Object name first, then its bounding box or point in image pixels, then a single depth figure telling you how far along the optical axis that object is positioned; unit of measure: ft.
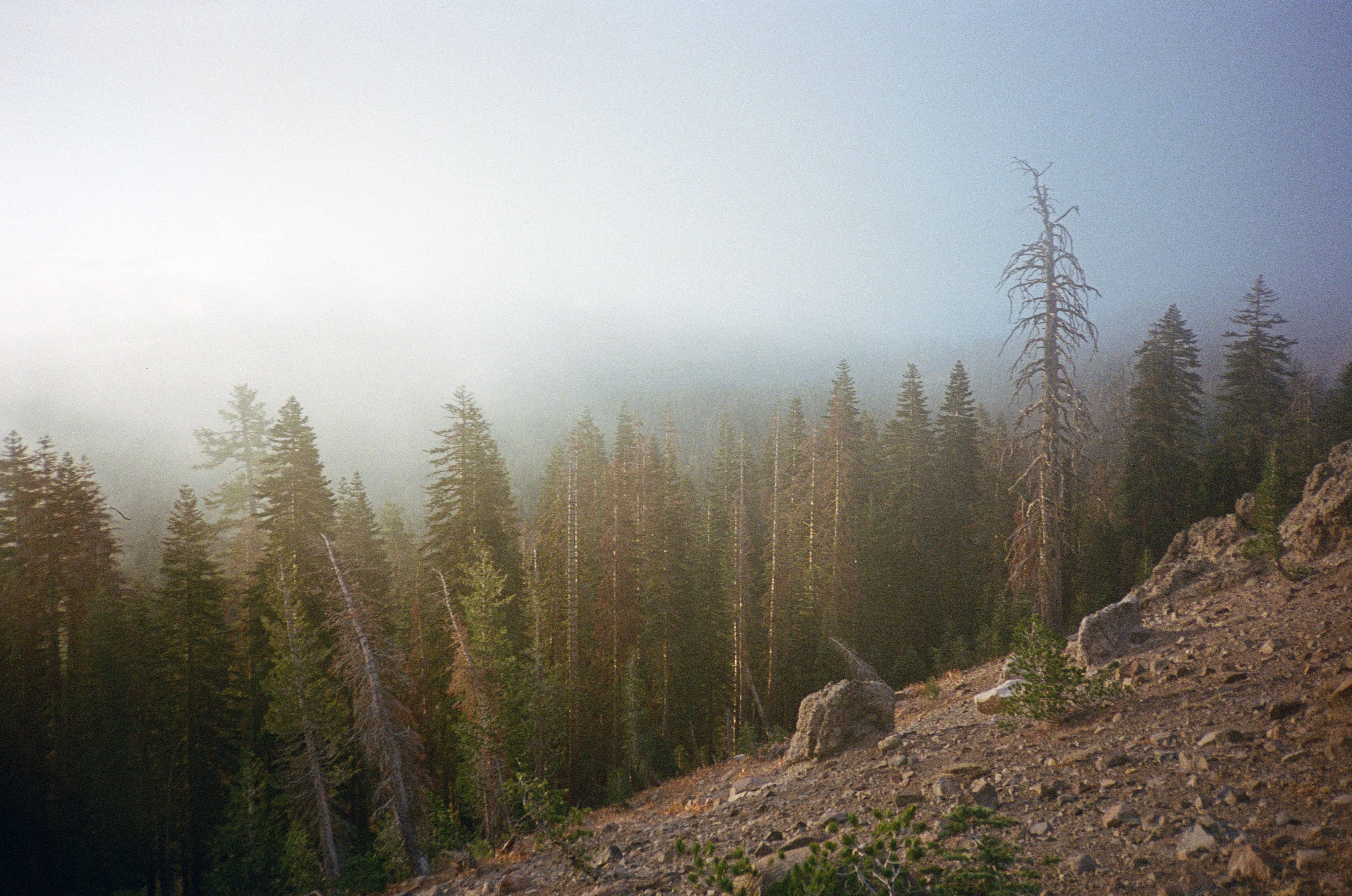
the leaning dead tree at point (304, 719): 57.31
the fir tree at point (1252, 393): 99.50
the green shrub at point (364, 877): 49.24
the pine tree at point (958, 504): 123.75
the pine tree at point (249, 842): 59.36
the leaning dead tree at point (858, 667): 69.21
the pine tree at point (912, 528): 122.21
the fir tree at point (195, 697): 69.67
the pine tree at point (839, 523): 105.40
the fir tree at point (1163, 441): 101.91
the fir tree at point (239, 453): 95.71
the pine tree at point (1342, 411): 101.04
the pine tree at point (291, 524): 69.67
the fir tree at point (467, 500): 80.94
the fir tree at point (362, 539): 79.66
